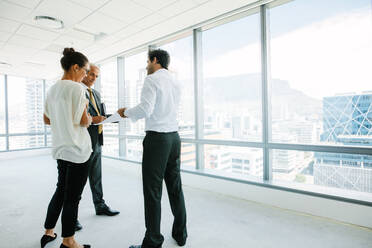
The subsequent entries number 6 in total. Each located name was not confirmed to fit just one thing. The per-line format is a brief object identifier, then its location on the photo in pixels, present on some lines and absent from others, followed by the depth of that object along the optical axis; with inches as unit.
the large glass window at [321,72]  89.9
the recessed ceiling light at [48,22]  120.3
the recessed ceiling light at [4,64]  210.8
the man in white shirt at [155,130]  62.4
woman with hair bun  58.3
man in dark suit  84.9
